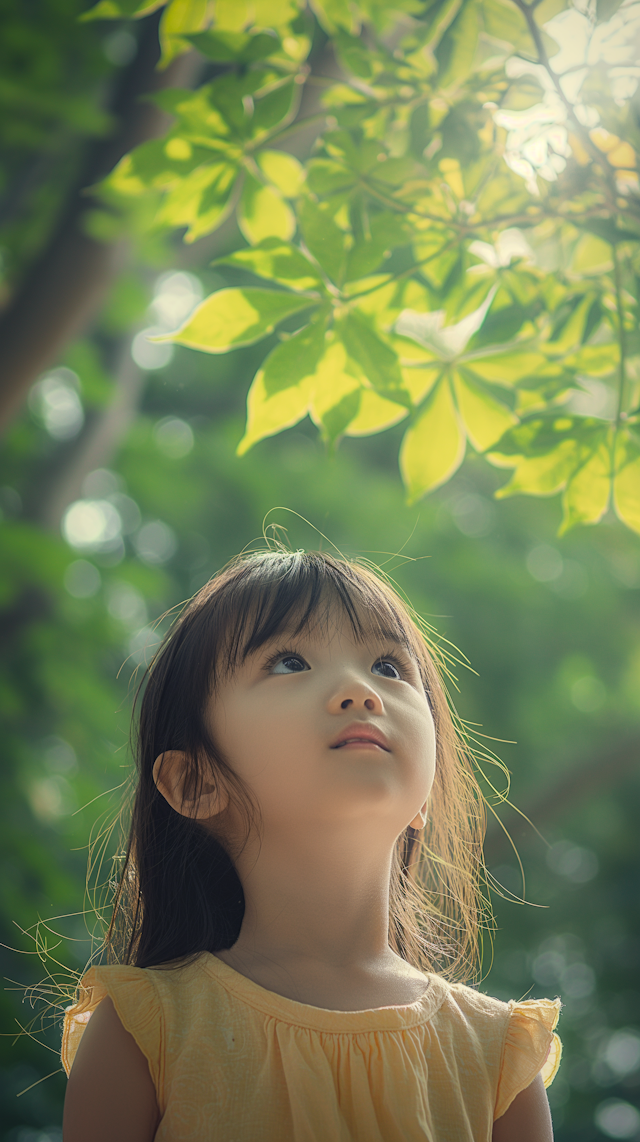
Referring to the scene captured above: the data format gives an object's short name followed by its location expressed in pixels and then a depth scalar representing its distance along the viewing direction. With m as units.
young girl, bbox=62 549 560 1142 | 1.41
